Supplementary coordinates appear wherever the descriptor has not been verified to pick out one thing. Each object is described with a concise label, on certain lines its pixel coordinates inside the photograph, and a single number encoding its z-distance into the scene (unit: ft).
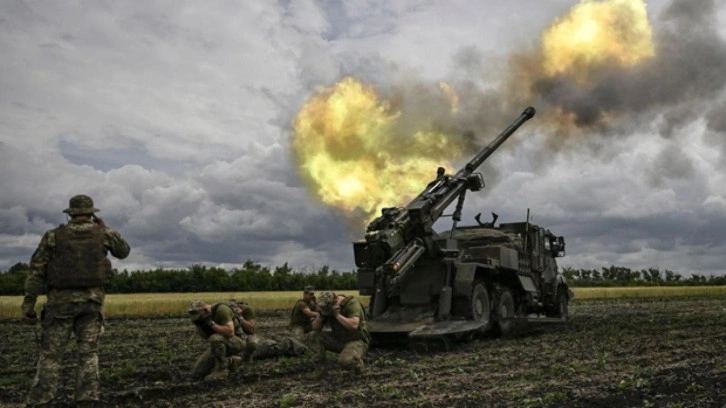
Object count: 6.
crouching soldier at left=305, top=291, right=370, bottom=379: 37.35
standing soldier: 27.91
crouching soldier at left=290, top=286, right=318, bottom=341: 46.68
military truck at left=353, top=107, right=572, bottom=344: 48.91
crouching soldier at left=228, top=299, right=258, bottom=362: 41.45
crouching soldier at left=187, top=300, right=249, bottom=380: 35.99
